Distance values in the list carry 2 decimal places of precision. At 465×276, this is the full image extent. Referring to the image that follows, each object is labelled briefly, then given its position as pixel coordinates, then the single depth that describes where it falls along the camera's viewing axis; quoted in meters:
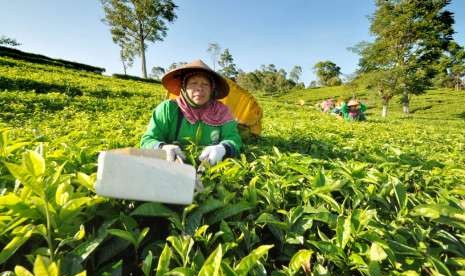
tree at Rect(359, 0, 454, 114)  26.62
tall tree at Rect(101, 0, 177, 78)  36.81
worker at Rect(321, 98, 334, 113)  19.34
